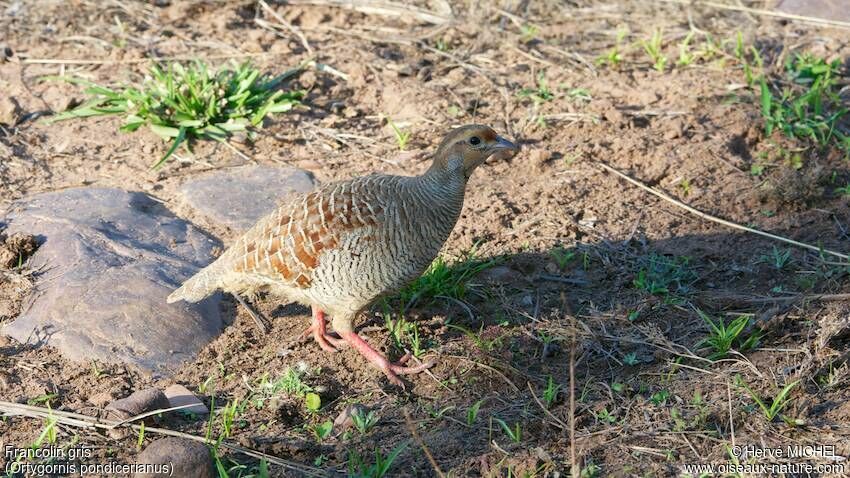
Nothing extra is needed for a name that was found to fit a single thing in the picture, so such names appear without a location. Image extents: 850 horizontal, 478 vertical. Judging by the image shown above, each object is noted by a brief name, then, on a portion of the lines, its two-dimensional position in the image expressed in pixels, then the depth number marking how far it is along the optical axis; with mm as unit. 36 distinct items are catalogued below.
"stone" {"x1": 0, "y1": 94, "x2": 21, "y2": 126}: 6688
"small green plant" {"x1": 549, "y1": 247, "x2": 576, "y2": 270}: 5680
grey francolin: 4762
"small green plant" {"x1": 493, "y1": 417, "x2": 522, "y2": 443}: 4184
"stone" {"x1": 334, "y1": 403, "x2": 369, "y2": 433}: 4391
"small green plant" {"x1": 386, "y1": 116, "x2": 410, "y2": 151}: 6758
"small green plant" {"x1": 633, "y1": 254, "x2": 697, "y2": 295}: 5379
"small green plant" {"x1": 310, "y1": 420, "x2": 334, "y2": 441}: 4320
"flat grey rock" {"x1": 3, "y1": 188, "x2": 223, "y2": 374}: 4879
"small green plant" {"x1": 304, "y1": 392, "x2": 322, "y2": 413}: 4531
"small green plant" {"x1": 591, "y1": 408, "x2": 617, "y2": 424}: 4289
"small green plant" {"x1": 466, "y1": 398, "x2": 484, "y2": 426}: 4359
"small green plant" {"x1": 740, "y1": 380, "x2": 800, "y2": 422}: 4160
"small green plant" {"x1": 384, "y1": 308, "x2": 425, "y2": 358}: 5105
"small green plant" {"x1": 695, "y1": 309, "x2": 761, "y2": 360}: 4652
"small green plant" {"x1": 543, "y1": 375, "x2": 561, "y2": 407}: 4457
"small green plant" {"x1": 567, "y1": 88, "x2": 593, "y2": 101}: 7199
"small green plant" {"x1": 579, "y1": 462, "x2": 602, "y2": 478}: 3906
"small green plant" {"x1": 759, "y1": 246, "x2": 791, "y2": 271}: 5477
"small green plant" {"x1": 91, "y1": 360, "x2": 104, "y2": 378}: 4680
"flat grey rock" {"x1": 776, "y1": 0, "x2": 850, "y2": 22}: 8383
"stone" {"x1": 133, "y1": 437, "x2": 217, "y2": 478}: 3820
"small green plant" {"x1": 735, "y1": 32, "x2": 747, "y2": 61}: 7586
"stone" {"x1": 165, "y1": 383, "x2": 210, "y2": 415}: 4469
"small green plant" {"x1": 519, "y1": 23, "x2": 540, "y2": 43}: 8133
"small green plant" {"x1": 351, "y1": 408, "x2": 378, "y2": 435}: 4340
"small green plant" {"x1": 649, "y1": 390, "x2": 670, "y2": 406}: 4379
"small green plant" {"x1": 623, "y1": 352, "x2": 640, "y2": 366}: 4719
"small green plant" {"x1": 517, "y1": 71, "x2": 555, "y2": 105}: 7255
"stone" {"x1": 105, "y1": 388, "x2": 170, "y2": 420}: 4242
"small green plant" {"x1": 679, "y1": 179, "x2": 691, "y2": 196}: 6376
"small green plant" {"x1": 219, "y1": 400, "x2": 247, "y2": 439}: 4285
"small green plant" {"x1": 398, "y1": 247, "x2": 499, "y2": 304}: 5363
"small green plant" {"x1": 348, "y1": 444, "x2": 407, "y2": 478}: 3969
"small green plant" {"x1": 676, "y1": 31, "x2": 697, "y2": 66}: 7641
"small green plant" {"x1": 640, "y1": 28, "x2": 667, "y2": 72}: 7621
